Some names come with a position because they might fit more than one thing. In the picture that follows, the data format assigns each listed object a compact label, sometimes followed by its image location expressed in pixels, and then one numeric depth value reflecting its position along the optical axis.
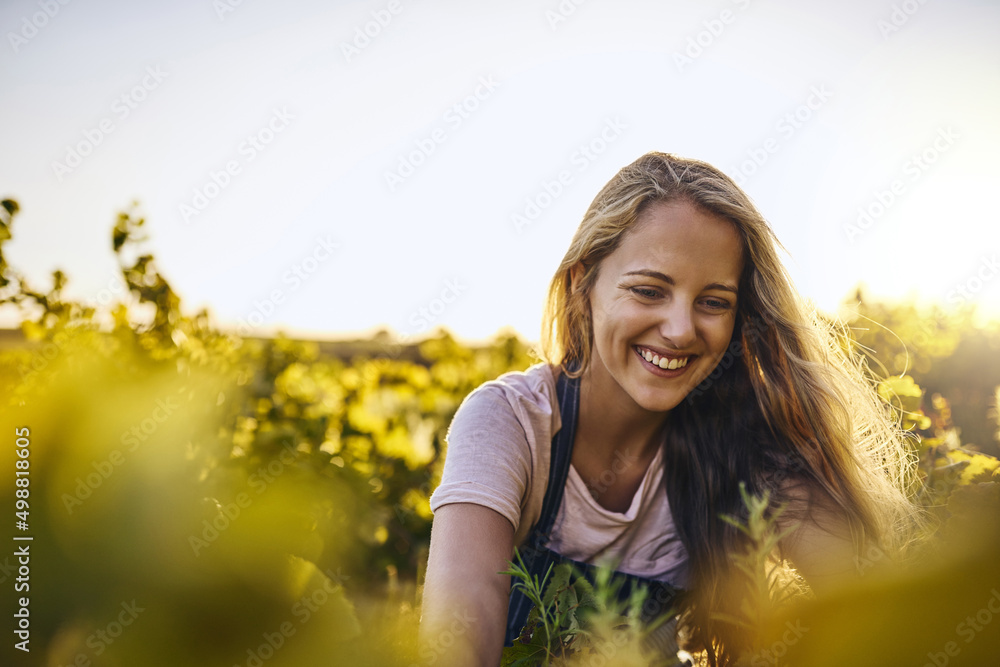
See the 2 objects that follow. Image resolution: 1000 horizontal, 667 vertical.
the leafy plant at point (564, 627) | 0.57
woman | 1.31
